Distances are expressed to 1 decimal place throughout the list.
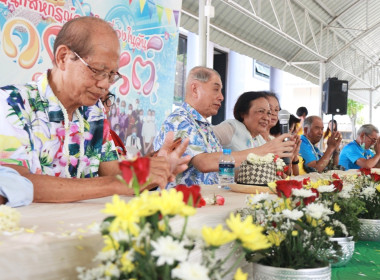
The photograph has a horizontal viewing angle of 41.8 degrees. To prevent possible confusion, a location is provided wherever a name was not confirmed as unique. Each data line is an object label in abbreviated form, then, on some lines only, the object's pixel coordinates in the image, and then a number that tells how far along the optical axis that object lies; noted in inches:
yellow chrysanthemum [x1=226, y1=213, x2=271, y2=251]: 27.2
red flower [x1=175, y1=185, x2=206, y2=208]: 30.5
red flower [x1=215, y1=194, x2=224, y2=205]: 64.1
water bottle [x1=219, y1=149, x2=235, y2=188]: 93.4
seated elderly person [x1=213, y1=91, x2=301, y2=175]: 137.0
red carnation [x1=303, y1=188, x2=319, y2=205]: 56.0
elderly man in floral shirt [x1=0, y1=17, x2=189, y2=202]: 58.3
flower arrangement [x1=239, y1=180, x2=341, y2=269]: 49.7
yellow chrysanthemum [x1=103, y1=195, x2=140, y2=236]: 25.6
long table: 31.3
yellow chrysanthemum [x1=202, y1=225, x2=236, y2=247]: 25.8
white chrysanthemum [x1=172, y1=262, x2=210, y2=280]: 24.7
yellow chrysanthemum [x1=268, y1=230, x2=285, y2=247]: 49.8
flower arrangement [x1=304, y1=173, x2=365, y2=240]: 67.1
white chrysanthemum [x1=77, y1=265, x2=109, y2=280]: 27.5
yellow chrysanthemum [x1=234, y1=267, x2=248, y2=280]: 26.9
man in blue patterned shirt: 101.9
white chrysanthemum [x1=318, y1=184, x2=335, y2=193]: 66.2
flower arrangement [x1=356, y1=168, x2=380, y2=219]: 88.8
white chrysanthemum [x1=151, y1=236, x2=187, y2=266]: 24.8
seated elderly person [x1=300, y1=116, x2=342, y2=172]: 197.7
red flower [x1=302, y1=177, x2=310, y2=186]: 72.2
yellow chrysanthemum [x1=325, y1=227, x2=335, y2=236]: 52.8
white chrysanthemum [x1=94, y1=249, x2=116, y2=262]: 27.6
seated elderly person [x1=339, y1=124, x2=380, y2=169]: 236.4
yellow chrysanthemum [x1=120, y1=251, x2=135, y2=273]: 26.8
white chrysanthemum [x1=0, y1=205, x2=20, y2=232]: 37.3
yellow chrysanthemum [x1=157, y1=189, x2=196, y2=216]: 26.3
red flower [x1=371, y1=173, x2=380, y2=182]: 101.9
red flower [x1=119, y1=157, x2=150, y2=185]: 26.4
